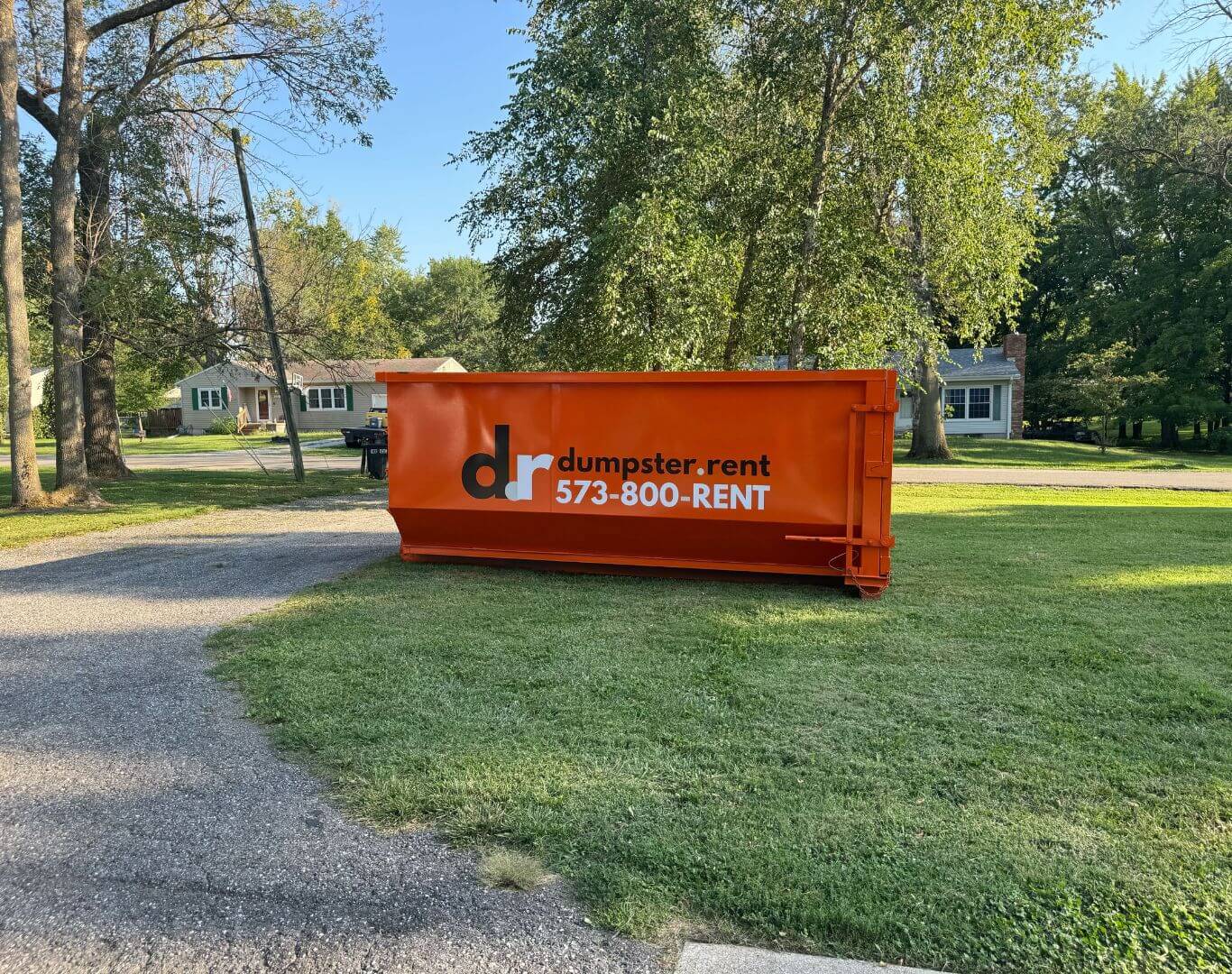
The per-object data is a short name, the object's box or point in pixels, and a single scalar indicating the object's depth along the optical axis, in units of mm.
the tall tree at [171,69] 14539
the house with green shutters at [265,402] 47219
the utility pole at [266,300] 15531
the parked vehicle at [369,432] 24942
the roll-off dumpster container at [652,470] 6512
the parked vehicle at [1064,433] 40188
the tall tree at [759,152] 12344
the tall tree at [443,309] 63062
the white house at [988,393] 37781
